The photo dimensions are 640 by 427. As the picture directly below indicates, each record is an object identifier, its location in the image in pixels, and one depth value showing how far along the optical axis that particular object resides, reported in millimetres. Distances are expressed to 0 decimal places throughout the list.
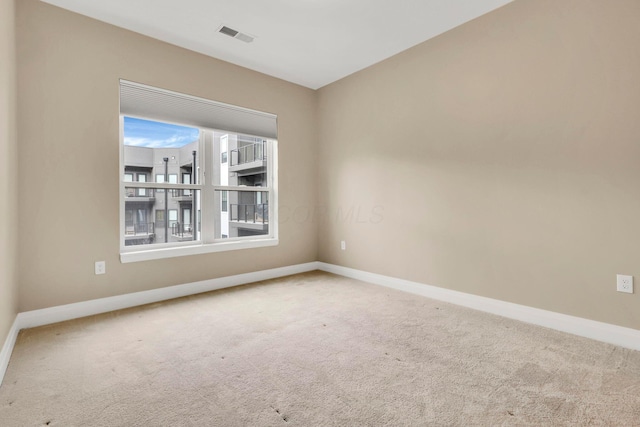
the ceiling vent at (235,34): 3001
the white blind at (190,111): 3055
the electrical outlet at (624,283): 2170
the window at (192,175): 3160
